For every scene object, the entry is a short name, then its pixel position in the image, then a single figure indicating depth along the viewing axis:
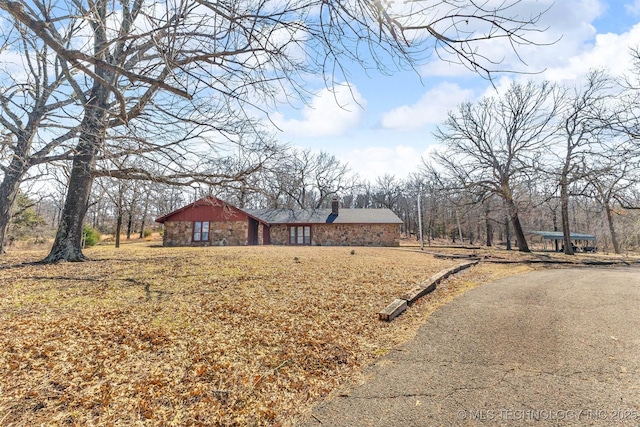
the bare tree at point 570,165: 14.90
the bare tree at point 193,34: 2.37
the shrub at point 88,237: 18.92
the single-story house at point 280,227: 23.52
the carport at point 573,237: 29.02
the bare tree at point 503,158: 19.11
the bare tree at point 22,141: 4.00
